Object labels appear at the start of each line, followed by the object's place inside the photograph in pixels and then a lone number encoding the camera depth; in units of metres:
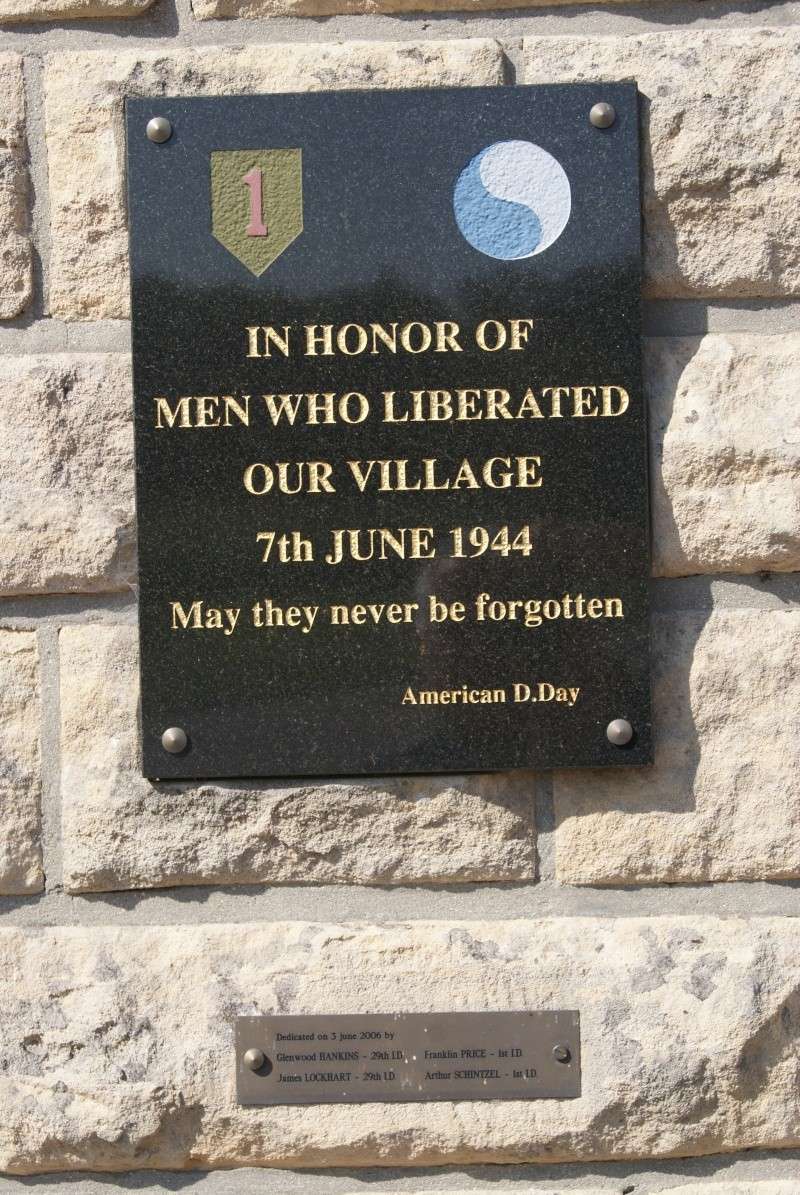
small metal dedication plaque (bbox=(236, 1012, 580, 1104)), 1.96
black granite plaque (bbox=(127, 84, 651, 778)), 1.96
